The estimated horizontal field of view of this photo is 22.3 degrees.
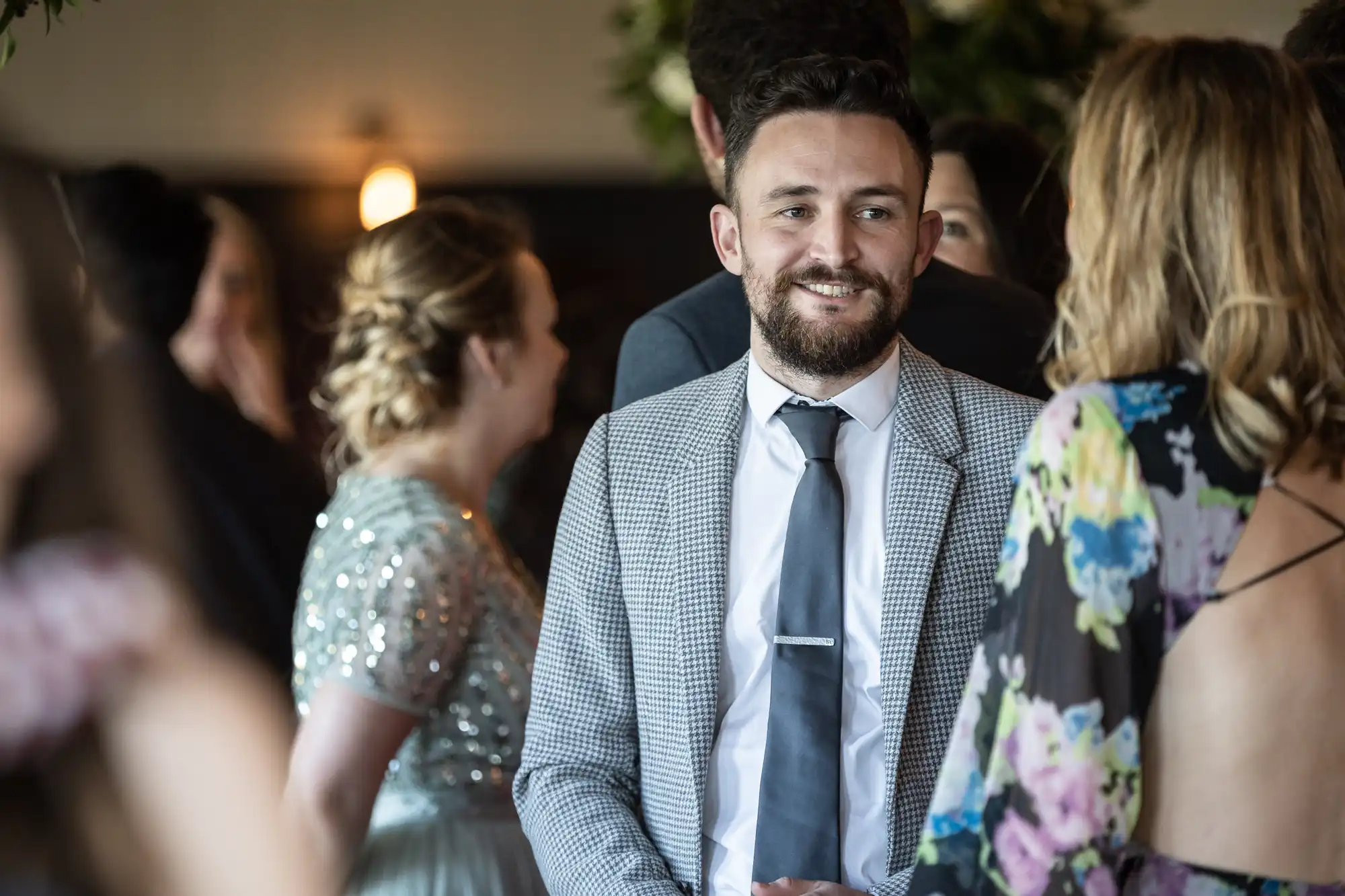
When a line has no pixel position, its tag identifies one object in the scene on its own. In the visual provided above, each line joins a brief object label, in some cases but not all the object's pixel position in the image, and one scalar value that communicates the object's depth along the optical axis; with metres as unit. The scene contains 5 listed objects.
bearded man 2.55
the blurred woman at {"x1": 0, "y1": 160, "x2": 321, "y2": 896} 1.80
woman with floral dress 2.28
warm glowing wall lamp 6.76
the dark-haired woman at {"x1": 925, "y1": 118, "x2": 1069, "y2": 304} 3.22
